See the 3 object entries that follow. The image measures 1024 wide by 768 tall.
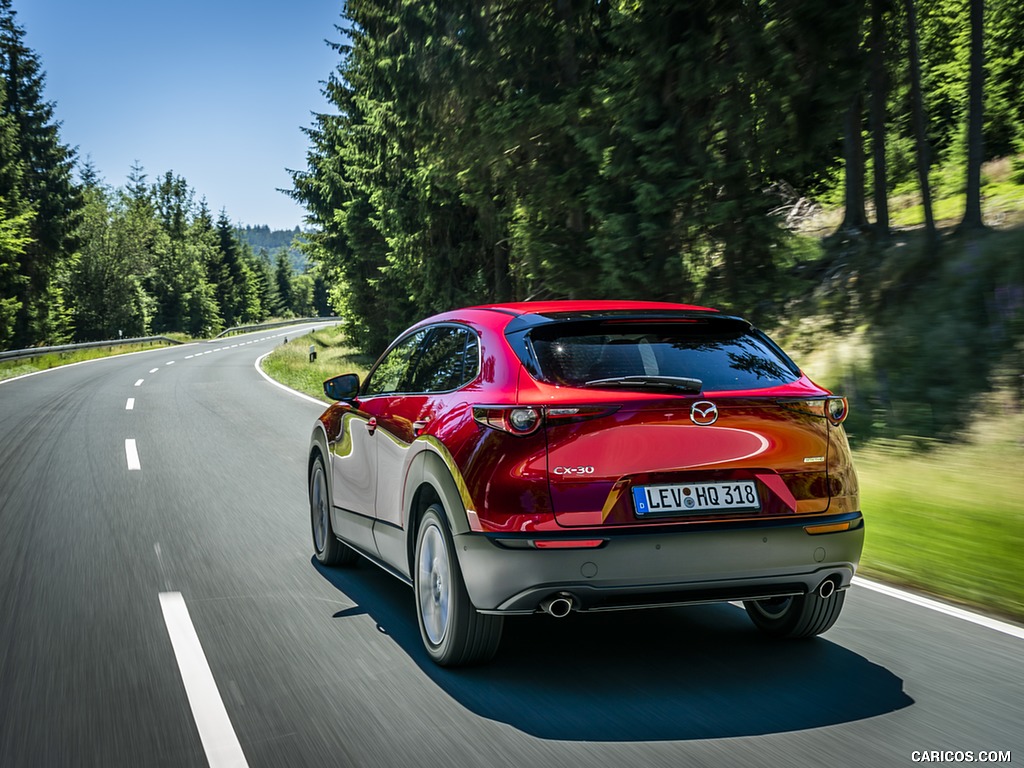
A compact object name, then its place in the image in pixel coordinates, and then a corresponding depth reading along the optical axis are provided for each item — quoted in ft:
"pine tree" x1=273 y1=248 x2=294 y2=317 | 464.65
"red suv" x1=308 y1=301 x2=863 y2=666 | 13.35
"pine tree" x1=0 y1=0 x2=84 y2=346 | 179.52
